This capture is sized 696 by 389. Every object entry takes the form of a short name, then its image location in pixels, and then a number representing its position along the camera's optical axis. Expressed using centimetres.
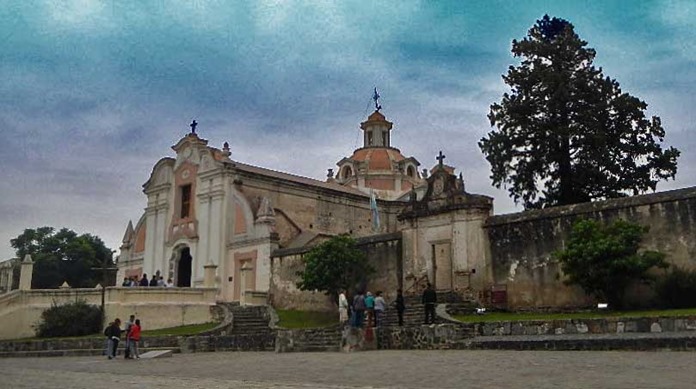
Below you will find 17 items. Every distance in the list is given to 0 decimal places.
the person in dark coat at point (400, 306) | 2065
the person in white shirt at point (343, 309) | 2291
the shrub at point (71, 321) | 2767
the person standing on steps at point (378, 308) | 2038
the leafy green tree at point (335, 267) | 2655
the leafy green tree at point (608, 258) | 1903
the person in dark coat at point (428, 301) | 1962
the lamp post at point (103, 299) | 2787
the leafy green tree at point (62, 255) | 5834
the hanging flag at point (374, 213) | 3951
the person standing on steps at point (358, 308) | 1925
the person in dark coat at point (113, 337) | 2006
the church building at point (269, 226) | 2473
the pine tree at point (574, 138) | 2955
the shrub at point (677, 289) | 1872
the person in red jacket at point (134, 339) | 1981
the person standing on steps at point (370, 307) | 1941
